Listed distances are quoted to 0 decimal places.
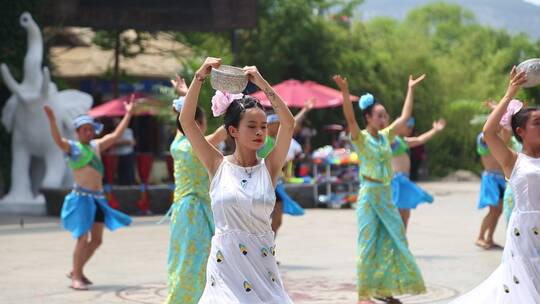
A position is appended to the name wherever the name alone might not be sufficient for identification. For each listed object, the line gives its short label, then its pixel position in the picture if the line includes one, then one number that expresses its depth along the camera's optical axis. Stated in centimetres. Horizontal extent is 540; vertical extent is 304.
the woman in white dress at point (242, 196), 504
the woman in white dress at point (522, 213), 597
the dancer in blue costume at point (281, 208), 1138
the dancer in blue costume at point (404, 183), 1162
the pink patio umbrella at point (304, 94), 2108
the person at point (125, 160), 1956
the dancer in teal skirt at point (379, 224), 859
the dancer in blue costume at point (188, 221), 709
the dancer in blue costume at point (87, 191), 976
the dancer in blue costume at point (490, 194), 1227
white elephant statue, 1778
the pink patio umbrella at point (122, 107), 2034
